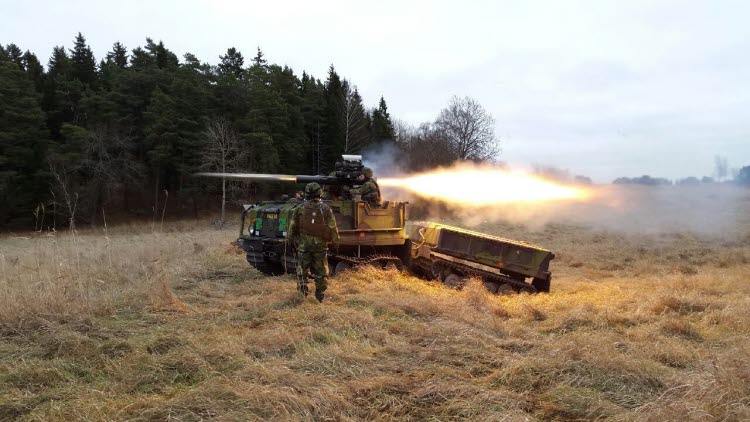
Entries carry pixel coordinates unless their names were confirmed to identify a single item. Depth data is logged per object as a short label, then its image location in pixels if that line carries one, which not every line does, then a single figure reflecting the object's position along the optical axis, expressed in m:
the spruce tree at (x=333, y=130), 47.81
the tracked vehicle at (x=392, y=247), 12.68
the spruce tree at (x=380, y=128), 48.60
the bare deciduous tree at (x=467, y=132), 53.25
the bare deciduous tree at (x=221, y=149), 38.03
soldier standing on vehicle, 13.44
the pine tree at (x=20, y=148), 36.91
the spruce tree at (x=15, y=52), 52.94
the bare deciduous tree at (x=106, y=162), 38.81
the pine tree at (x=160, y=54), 50.66
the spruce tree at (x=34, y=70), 44.75
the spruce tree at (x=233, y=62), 56.84
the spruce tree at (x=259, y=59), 57.04
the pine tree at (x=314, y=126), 49.22
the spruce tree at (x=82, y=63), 51.28
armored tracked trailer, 12.66
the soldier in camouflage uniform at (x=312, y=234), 9.52
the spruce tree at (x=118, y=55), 59.88
